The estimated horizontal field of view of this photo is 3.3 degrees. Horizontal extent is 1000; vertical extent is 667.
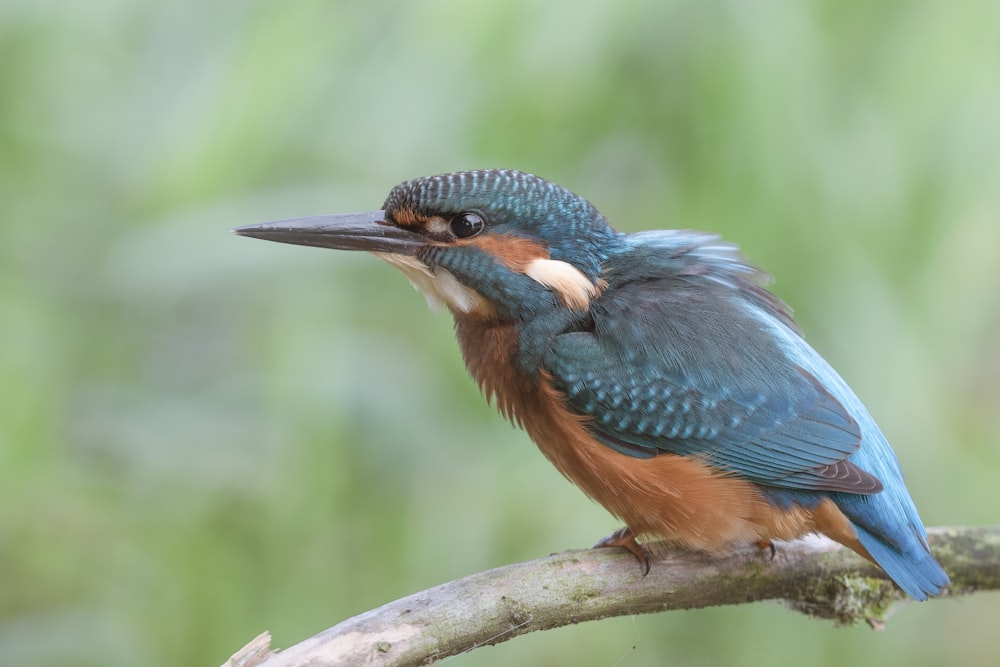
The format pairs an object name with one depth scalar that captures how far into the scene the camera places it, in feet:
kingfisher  11.47
